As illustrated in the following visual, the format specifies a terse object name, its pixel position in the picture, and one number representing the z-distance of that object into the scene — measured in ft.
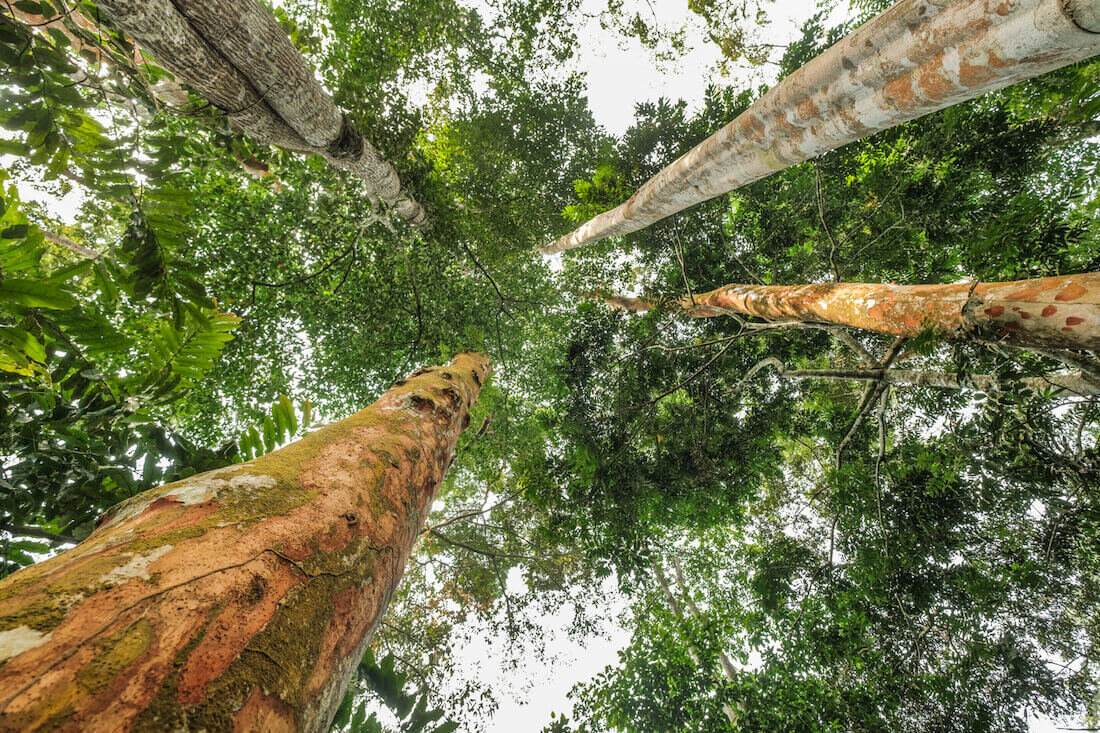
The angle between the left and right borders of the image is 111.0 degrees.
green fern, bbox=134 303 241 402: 7.15
